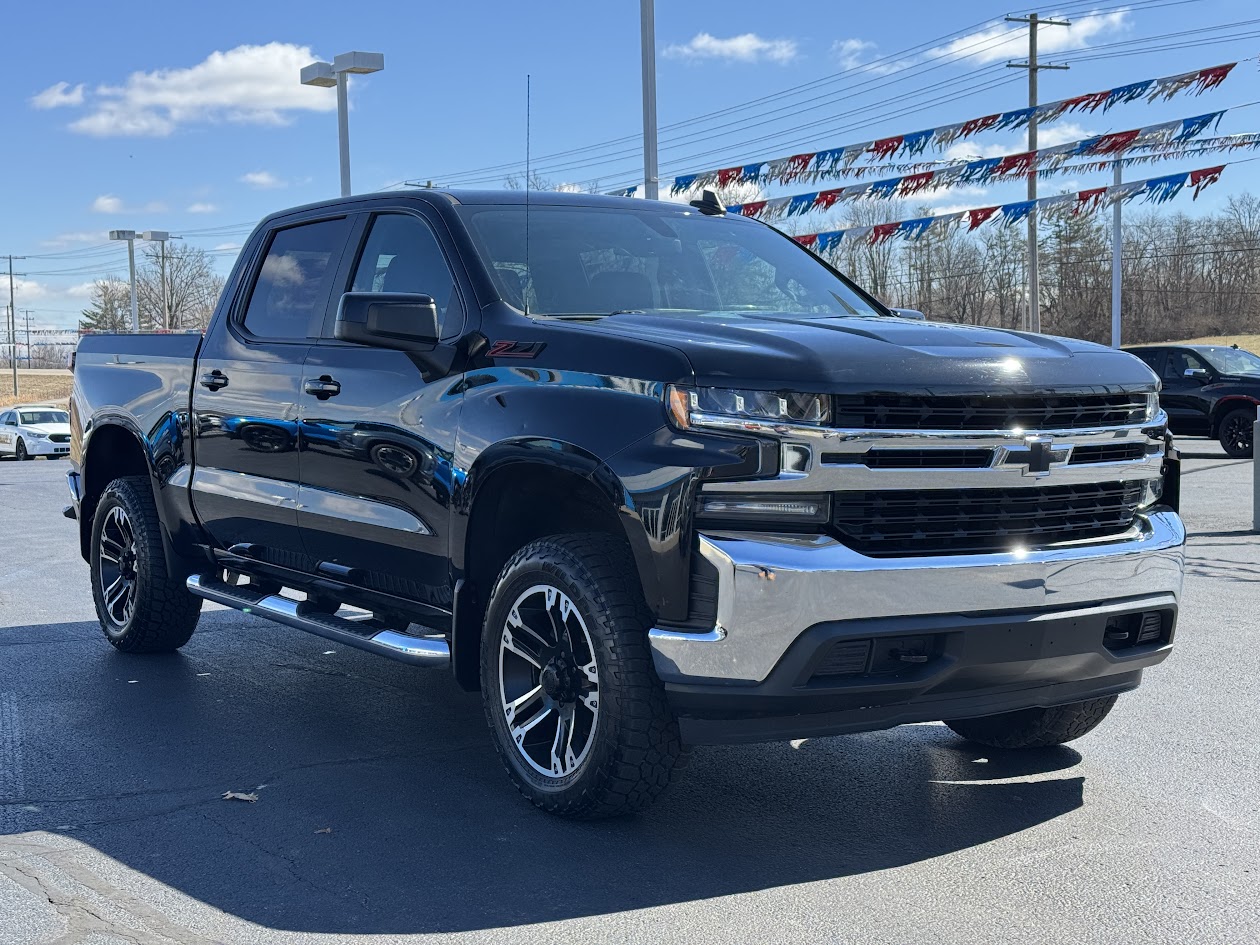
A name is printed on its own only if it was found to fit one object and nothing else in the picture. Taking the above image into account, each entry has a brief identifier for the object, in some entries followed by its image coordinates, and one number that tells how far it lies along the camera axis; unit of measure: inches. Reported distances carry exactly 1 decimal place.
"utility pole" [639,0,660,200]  626.2
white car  1425.9
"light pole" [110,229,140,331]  2174.2
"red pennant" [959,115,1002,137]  776.3
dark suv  880.9
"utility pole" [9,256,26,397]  3560.5
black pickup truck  152.8
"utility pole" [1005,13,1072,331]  1395.2
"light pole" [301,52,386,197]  898.7
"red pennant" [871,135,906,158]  804.6
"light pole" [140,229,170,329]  1983.3
